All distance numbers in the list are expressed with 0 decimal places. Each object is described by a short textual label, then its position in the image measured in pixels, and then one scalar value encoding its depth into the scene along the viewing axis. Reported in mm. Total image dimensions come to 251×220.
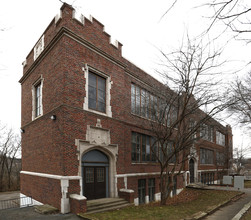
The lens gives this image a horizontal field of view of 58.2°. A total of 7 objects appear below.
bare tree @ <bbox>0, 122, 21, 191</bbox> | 35956
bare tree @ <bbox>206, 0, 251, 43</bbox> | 4316
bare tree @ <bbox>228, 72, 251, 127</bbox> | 17525
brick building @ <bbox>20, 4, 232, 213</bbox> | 10914
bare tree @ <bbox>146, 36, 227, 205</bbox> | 12307
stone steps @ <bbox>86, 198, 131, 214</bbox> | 10586
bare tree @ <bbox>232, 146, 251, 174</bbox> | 43231
